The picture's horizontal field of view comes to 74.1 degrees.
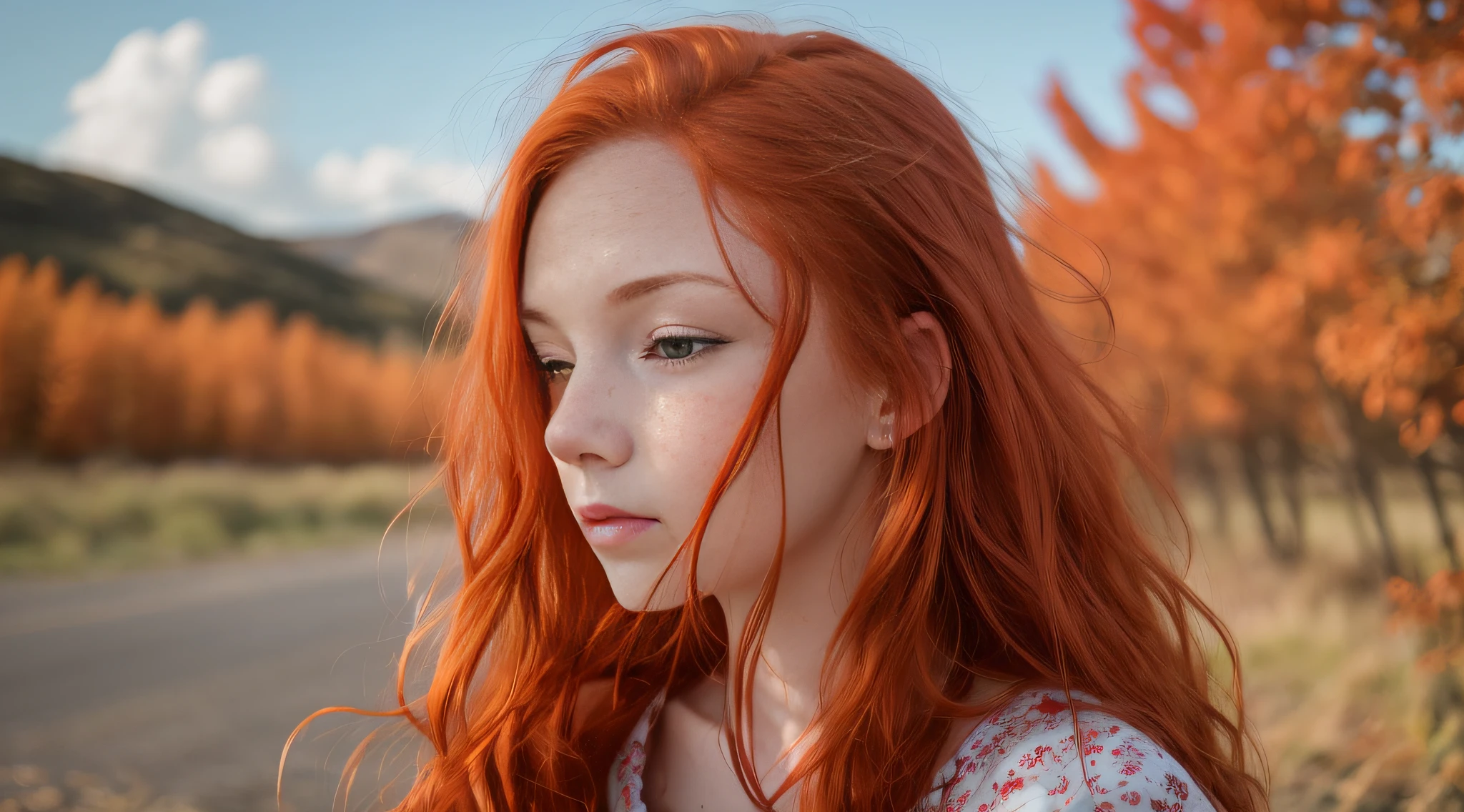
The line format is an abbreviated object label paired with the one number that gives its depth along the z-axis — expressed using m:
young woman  1.08
